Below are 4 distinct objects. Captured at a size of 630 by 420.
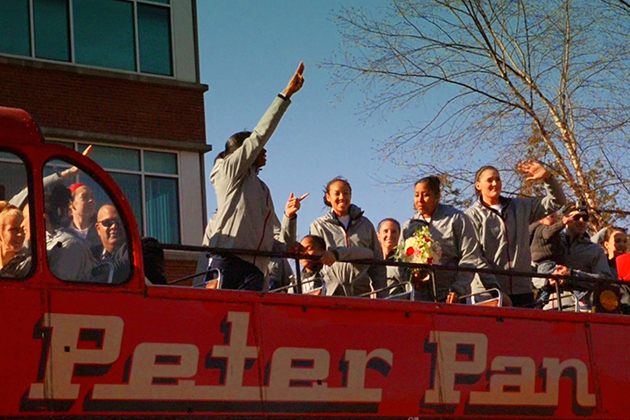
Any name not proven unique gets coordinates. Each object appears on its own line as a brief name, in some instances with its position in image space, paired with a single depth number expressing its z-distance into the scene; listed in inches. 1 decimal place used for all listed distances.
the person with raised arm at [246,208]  536.3
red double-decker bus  439.4
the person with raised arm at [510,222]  620.2
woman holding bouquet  617.6
